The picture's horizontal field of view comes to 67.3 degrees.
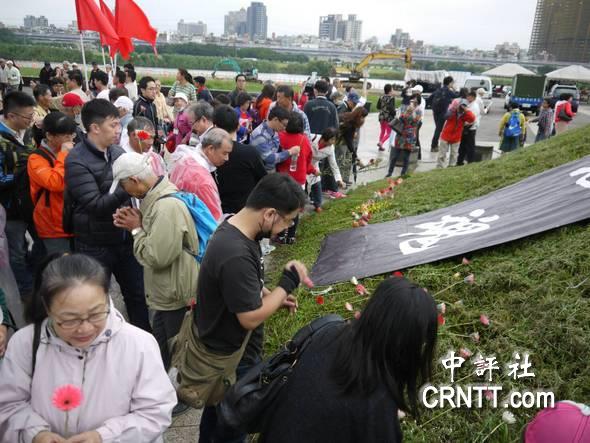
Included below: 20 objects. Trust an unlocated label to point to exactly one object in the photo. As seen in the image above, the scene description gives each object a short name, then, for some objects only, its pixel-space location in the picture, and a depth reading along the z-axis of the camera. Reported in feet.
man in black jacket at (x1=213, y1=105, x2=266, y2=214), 13.45
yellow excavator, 90.20
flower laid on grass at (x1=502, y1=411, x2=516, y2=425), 7.83
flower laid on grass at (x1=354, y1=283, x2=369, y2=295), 12.07
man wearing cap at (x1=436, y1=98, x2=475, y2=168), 27.91
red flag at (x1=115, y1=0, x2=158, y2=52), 26.71
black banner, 12.40
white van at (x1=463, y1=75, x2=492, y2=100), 86.58
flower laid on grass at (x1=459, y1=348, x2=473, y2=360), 9.34
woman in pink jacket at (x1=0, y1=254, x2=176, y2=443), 5.01
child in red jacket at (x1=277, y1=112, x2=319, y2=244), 17.43
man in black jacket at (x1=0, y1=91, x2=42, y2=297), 11.16
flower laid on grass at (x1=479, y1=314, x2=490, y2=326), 10.00
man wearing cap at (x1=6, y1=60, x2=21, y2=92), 43.21
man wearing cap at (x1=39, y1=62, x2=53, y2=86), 42.80
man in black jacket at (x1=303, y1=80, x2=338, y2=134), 24.22
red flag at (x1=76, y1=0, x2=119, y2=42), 25.73
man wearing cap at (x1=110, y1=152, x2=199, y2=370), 8.09
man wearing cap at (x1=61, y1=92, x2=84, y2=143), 19.20
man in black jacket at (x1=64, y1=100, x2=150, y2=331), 9.57
